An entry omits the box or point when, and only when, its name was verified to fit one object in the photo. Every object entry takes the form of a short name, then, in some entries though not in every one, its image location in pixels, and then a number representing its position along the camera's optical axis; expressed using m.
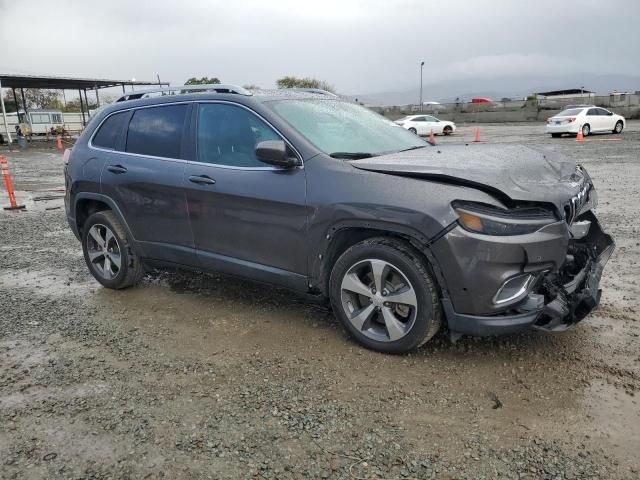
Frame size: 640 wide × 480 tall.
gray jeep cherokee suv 3.12
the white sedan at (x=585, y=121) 22.97
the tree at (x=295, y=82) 73.07
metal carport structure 32.66
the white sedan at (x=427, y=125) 30.58
